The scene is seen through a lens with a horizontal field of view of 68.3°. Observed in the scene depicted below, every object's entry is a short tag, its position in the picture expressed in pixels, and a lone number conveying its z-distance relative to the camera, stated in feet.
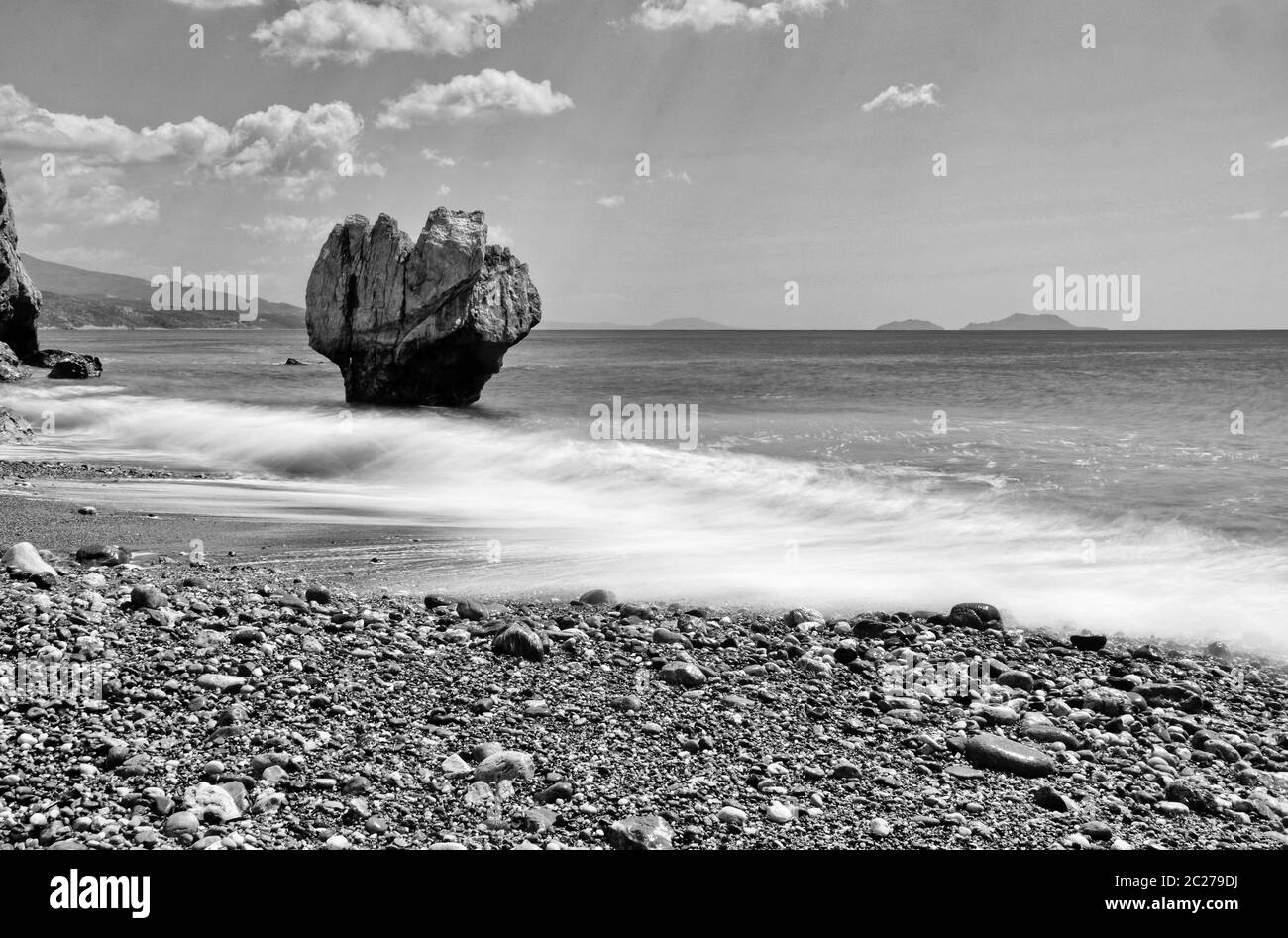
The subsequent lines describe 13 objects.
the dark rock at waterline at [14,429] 74.59
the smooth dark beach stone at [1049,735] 21.07
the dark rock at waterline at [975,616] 30.32
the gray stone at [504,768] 17.84
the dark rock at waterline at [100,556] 33.42
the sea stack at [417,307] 94.89
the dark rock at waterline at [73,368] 148.46
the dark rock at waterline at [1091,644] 28.60
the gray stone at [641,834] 15.84
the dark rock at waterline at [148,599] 26.43
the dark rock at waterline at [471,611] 28.71
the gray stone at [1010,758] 19.39
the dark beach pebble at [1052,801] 17.99
